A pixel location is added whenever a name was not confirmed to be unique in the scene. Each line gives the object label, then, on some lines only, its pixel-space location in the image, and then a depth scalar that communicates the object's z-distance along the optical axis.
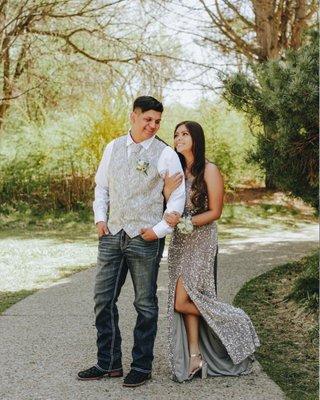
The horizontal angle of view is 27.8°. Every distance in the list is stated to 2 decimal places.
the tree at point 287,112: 5.82
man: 4.16
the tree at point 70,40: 13.23
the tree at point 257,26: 12.12
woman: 4.39
